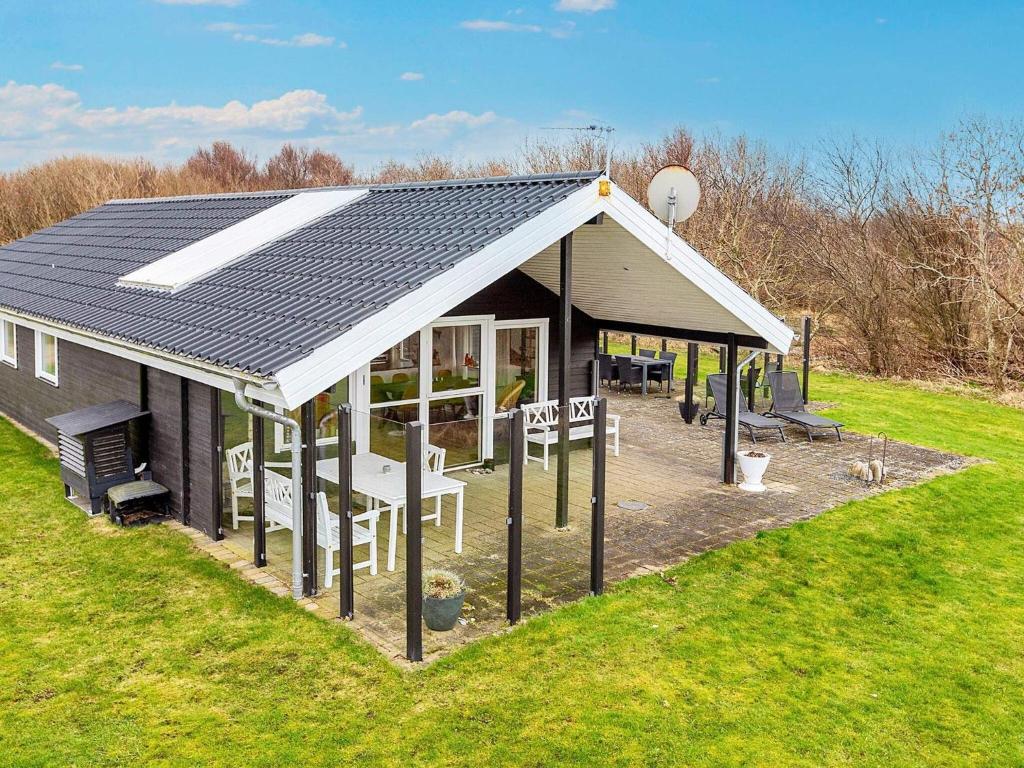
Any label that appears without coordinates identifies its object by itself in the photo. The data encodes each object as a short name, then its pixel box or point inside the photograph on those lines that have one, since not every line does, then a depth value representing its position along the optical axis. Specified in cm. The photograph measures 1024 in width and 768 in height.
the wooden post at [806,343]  1628
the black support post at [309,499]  680
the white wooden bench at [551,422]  1112
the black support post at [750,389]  1426
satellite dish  837
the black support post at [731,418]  1009
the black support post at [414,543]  604
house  686
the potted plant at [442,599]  645
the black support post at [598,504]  727
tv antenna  884
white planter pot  1044
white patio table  744
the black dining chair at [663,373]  1762
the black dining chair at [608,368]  1787
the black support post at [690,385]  1451
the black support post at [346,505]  643
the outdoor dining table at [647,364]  1731
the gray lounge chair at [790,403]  1364
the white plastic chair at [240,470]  834
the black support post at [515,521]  661
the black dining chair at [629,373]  1738
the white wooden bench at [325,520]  712
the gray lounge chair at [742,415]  1301
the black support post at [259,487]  745
